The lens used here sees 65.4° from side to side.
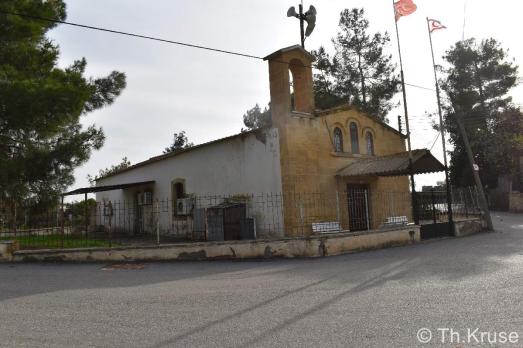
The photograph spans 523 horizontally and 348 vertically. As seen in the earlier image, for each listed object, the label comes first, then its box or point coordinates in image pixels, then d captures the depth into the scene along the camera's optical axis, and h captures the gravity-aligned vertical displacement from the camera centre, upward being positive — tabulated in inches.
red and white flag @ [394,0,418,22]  614.0 +299.5
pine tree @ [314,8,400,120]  1290.6 +438.3
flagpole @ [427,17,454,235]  633.6 +4.6
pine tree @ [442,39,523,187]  1435.8 +379.9
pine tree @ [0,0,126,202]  485.7 +144.5
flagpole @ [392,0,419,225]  568.4 +92.6
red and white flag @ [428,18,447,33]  689.0 +303.8
